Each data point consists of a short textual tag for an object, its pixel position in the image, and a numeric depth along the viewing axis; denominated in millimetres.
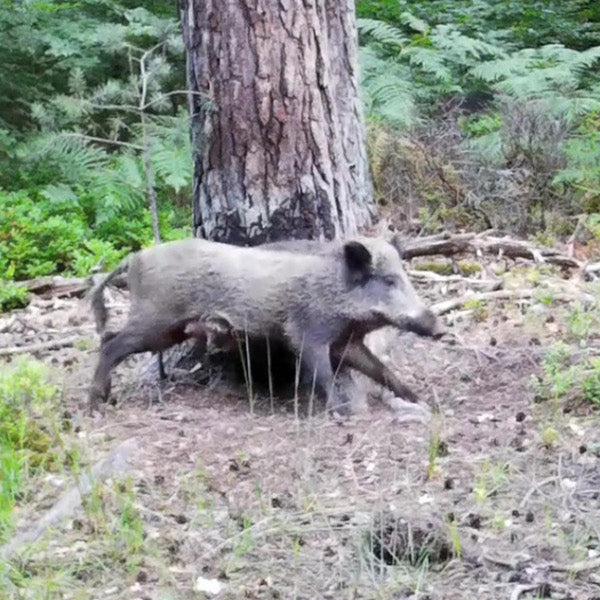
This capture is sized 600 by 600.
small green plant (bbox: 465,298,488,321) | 6598
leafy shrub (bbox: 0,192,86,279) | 8289
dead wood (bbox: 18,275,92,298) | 7695
